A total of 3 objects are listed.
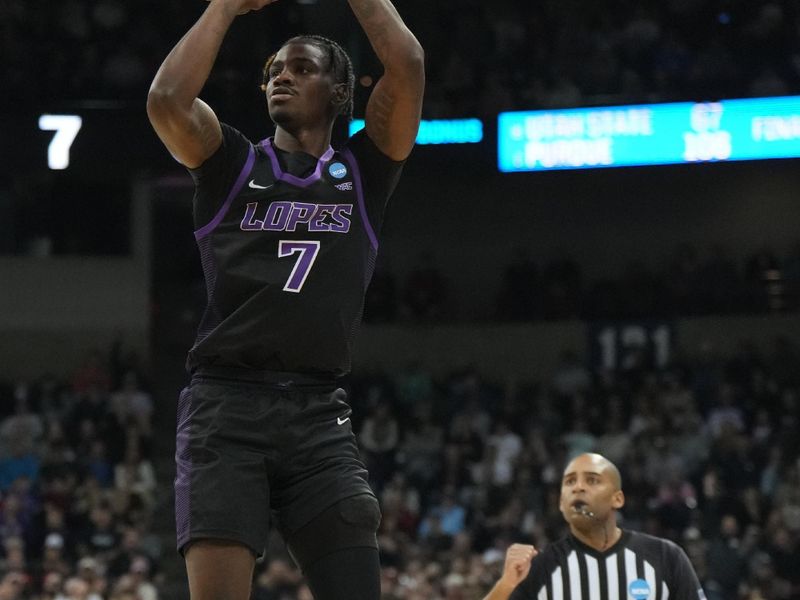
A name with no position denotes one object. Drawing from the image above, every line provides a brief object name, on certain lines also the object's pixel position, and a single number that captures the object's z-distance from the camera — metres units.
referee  11.48
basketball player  6.54
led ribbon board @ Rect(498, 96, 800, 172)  29.09
